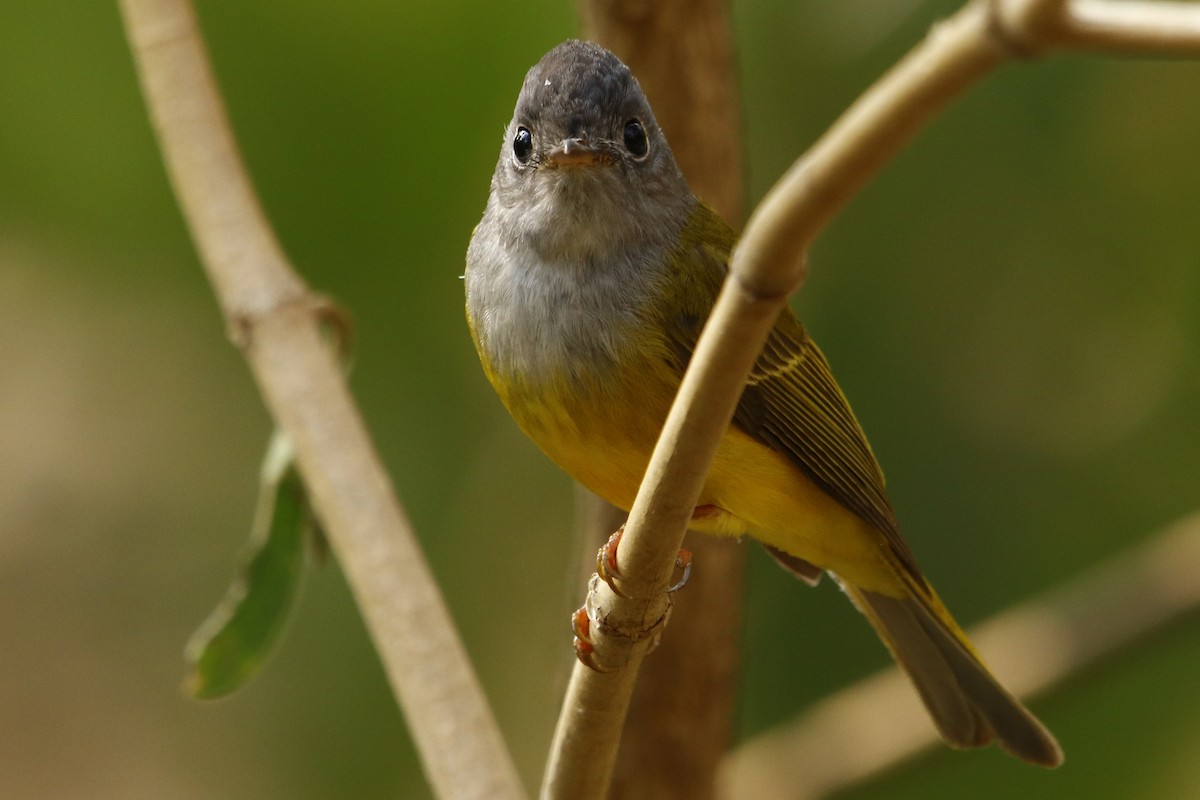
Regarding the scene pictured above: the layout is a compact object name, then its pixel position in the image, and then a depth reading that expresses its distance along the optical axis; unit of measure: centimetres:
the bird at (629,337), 483
